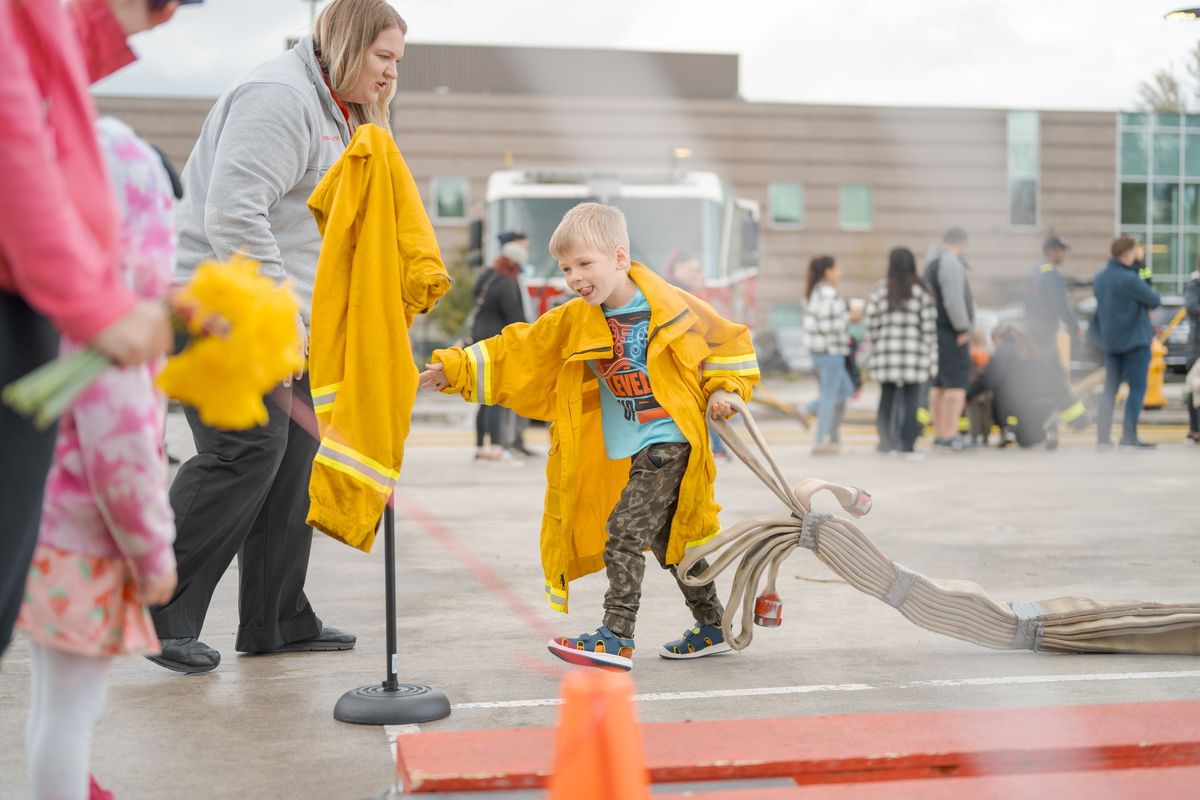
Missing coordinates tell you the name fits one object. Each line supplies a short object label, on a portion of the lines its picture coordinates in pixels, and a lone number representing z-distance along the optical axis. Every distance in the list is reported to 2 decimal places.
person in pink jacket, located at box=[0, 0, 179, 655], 2.08
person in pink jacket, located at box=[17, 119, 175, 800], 2.33
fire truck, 15.11
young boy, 4.40
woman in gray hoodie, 4.16
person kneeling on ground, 12.97
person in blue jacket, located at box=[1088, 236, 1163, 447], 12.25
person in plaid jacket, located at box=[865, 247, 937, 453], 11.65
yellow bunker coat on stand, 3.70
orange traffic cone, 2.32
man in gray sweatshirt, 12.04
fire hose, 4.48
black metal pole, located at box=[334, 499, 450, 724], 3.76
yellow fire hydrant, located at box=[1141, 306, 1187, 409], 16.25
